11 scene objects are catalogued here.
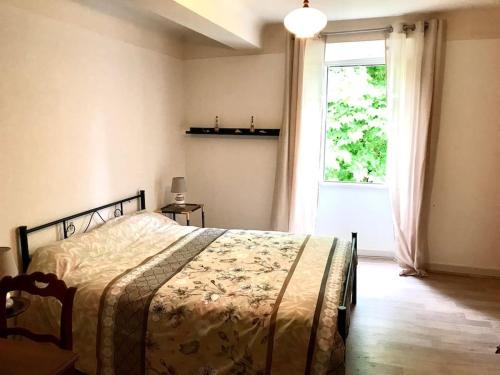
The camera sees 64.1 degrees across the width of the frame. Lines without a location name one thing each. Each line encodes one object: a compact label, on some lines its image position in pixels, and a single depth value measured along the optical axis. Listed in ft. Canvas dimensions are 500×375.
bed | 6.68
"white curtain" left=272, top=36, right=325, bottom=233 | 13.82
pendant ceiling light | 7.45
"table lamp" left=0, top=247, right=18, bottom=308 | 6.45
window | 14.29
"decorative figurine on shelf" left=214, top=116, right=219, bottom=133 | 15.47
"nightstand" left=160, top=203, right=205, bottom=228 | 13.70
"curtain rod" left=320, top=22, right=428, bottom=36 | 12.71
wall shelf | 14.73
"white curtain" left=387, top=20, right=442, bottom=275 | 12.60
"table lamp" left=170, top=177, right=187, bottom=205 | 14.11
